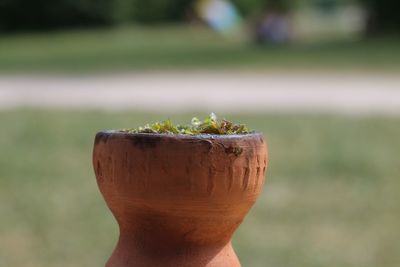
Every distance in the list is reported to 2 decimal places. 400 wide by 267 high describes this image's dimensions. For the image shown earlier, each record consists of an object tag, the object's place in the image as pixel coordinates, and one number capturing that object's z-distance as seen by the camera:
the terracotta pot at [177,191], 1.24
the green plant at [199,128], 1.30
